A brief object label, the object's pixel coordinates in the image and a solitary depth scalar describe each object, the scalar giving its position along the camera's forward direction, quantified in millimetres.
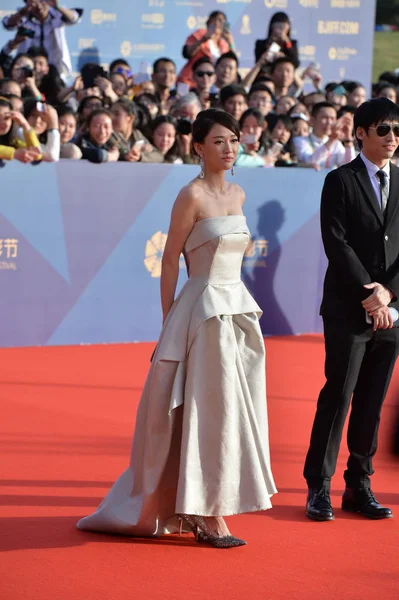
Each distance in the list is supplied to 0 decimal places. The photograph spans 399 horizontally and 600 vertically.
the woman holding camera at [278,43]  19101
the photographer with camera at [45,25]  17244
